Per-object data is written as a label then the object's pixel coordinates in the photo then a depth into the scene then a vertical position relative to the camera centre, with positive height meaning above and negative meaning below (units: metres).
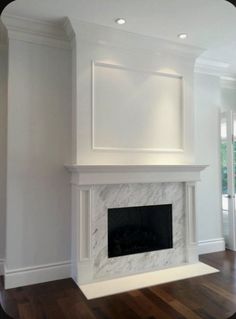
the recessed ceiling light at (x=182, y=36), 3.37 +1.67
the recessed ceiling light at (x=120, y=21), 3.01 +1.67
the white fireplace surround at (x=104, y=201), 3.08 -0.41
